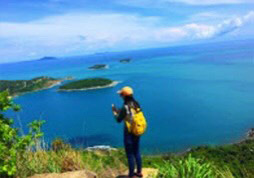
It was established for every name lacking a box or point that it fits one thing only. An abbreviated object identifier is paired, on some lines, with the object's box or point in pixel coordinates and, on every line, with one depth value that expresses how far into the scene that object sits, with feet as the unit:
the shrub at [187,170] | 8.81
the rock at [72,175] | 10.02
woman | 10.71
